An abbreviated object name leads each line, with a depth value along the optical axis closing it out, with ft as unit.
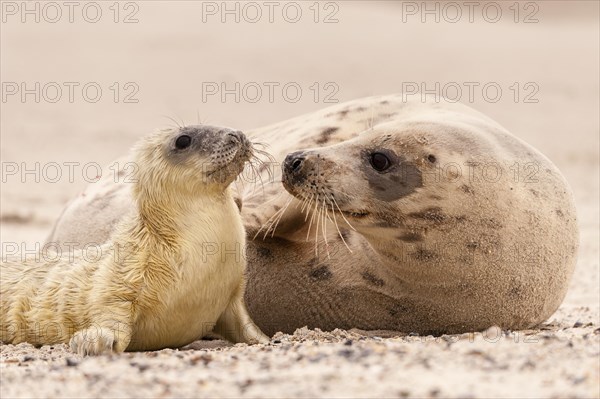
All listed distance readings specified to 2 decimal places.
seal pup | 30.19
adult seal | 31.14
